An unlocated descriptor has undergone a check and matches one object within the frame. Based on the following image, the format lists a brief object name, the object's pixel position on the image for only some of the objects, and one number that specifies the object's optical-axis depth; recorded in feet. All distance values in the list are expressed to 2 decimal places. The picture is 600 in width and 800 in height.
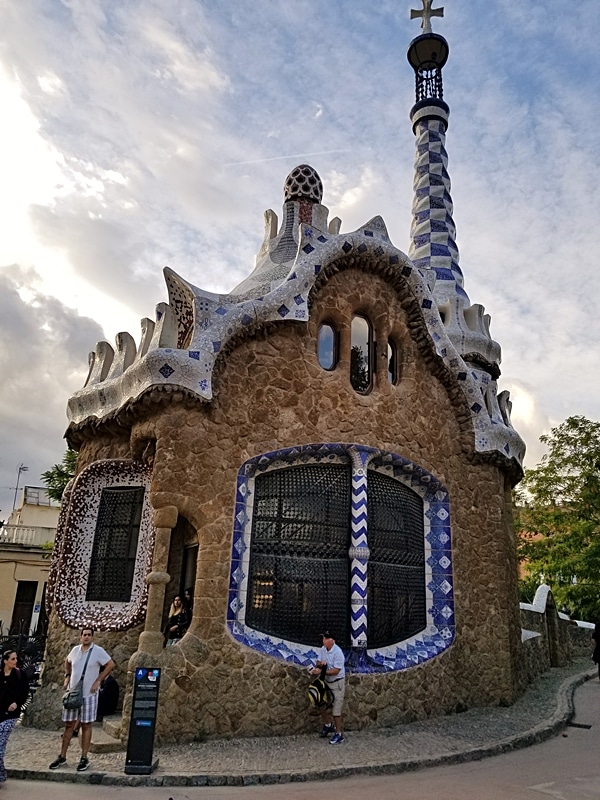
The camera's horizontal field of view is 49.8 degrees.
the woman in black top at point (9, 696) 15.40
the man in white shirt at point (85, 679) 17.28
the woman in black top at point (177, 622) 22.50
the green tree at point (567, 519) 53.47
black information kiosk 16.53
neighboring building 60.90
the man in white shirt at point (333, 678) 20.95
